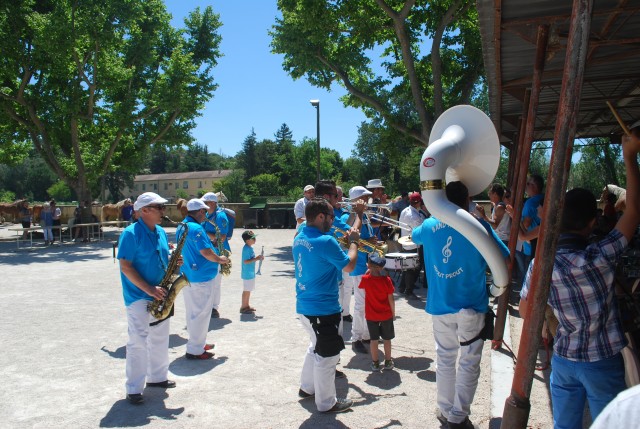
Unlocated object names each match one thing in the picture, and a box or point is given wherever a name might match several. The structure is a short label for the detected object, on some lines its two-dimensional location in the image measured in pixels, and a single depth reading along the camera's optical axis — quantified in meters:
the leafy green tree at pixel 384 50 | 14.97
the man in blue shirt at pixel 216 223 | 7.71
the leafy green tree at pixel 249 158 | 77.88
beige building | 98.31
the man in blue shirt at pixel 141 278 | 4.77
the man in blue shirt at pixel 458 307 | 3.90
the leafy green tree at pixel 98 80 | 20.75
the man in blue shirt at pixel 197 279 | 5.99
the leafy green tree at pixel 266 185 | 64.75
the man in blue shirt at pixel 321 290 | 4.33
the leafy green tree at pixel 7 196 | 61.26
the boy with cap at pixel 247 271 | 8.36
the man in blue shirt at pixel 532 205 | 6.11
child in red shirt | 5.54
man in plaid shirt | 2.64
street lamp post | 23.86
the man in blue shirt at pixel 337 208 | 5.26
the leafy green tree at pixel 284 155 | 70.31
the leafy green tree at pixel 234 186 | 66.00
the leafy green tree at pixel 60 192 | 75.75
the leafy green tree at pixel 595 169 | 20.66
